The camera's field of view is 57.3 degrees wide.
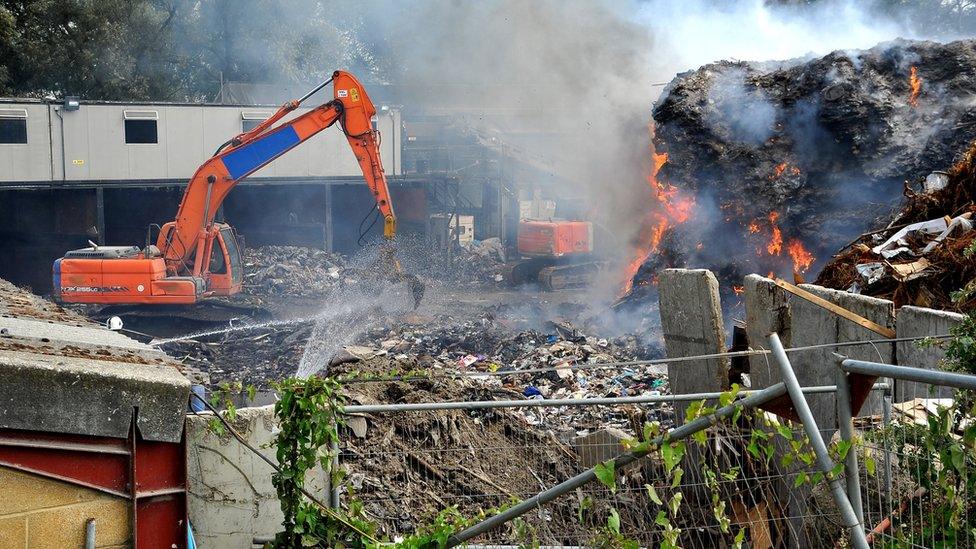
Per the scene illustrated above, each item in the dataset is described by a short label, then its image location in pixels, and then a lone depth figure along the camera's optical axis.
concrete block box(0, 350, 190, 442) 3.92
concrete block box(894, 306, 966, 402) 6.05
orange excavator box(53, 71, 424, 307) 16.56
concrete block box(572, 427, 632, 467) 6.51
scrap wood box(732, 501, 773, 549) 5.14
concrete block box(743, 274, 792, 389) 7.44
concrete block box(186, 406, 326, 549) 5.21
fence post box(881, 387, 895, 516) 3.38
